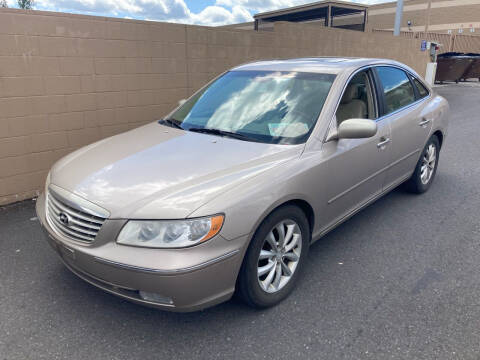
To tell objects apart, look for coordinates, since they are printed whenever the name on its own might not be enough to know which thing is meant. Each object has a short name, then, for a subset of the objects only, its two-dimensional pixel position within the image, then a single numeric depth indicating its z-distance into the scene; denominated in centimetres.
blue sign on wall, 1671
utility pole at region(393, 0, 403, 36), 1545
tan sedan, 225
